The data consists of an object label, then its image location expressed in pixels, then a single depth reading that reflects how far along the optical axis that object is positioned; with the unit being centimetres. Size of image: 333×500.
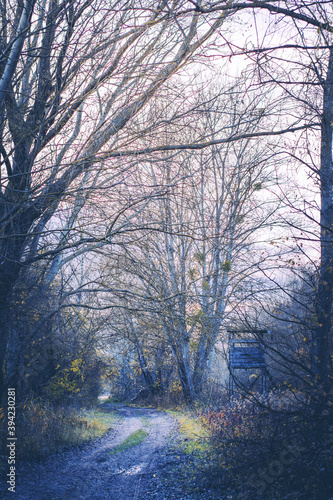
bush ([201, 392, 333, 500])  368
